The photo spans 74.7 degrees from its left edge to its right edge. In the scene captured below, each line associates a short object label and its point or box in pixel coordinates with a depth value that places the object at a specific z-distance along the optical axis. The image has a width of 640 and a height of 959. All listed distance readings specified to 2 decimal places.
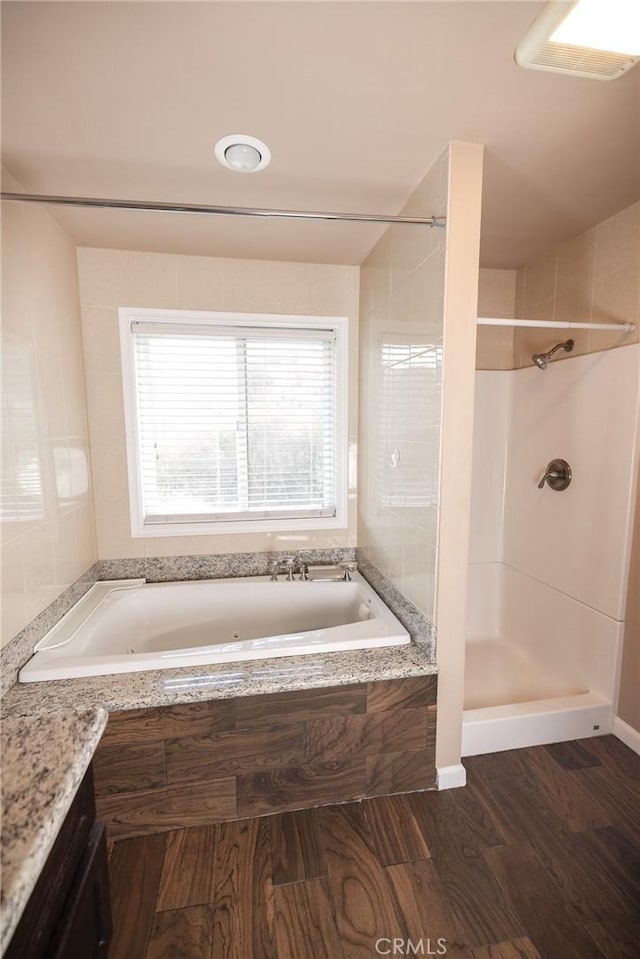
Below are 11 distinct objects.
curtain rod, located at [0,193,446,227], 1.29
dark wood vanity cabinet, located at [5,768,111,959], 0.64
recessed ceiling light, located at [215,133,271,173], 1.37
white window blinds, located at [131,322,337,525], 2.31
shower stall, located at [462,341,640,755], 1.84
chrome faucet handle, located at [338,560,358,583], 2.35
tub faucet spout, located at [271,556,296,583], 2.38
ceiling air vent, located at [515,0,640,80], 0.97
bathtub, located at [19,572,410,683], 1.86
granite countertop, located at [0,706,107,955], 0.51
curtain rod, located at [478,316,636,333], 1.59
